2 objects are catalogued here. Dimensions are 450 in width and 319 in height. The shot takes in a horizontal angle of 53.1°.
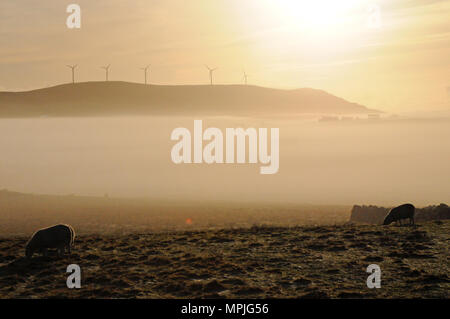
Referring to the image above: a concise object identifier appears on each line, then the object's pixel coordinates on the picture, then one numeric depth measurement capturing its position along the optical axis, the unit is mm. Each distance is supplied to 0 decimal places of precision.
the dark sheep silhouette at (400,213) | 35938
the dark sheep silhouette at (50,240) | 25578
